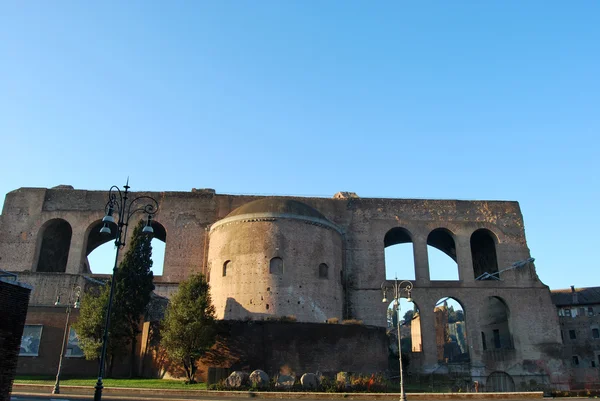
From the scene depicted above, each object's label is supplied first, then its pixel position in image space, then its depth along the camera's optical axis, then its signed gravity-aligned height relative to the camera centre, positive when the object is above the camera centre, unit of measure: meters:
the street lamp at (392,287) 34.31 +5.61
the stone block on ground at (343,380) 21.17 -0.51
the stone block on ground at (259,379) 21.09 -0.50
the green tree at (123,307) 25.80 +3.07
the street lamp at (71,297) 24.53 +4.20
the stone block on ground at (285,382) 21.09 -0.61
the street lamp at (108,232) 11.92 +3.38
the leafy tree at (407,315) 100.09 +10.76
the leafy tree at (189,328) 23.77 +1.78
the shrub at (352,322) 28.53 +2.58
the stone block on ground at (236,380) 21.03 -0.55
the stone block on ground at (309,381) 21.22 -0.56
